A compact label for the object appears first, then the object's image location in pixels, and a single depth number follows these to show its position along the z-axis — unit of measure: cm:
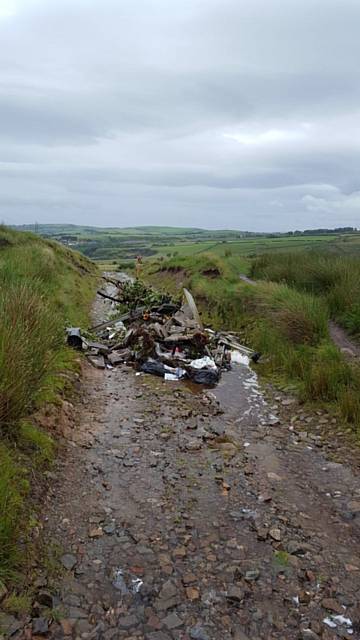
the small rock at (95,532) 427
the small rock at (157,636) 322
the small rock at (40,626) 312
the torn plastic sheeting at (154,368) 969
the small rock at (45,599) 336
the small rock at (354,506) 490
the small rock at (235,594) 360
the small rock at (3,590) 327
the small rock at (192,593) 361
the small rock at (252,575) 383
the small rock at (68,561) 383
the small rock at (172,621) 333
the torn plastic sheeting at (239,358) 1094
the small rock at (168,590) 362
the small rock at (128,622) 331
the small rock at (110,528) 434
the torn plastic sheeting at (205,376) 946
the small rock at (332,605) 356
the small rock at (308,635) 329
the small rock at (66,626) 318
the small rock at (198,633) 323
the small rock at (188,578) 377
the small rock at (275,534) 438
